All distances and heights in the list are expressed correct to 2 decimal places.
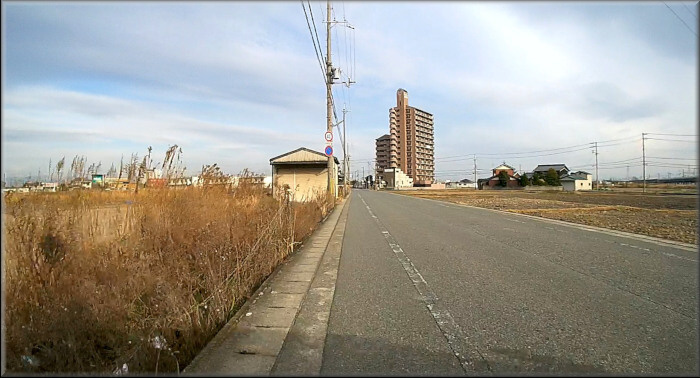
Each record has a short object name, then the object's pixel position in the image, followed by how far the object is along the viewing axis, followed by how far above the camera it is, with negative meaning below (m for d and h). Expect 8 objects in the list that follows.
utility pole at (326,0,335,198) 21.00 +5.71
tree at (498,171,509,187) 106.38 +2.59
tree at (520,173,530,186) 99.76 +1.66
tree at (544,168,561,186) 95.62 +2.20
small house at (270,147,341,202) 28.12 +1.56
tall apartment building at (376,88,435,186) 108.02 +13.45
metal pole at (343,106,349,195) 48.19 +3.68
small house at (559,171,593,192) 95.62 +1.26
